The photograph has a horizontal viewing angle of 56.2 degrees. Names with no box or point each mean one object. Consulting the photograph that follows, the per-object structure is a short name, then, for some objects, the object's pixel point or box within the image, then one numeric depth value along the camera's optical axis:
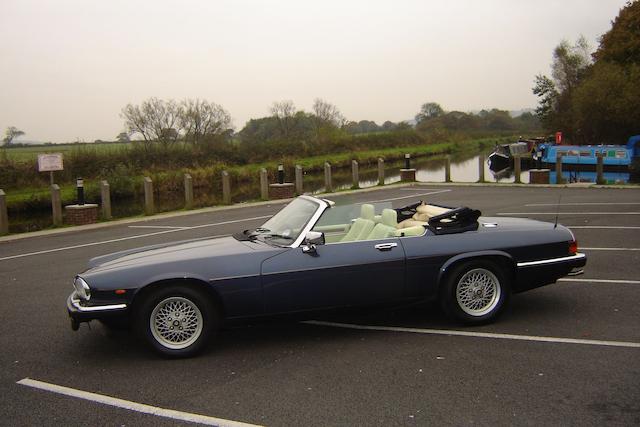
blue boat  32.94
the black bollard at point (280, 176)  21.45
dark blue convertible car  5.17
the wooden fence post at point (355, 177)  23.95
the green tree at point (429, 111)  115.69
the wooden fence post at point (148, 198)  18.06
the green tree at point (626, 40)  47.03
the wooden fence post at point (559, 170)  22.13
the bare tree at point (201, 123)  48.06
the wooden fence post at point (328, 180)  23.14
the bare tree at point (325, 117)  66.50
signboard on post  17.42
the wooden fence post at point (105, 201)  17.28
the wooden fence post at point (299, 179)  22.44
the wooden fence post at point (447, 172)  24.52
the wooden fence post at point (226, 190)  20.19
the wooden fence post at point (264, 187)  21.17
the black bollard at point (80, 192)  16.81
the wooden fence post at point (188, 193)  19.39
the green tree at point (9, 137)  42.36
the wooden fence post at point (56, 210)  16.34
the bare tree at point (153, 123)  45.72
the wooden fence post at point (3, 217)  15.27
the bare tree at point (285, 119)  63.45
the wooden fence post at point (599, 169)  21.22
